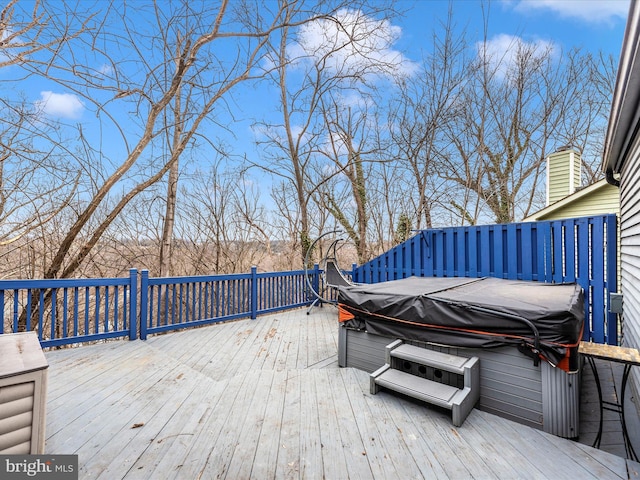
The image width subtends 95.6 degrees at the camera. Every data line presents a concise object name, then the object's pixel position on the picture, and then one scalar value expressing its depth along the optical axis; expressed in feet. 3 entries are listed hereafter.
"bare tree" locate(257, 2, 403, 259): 23.25
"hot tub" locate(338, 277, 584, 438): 6.46
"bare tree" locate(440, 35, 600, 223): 29.91
